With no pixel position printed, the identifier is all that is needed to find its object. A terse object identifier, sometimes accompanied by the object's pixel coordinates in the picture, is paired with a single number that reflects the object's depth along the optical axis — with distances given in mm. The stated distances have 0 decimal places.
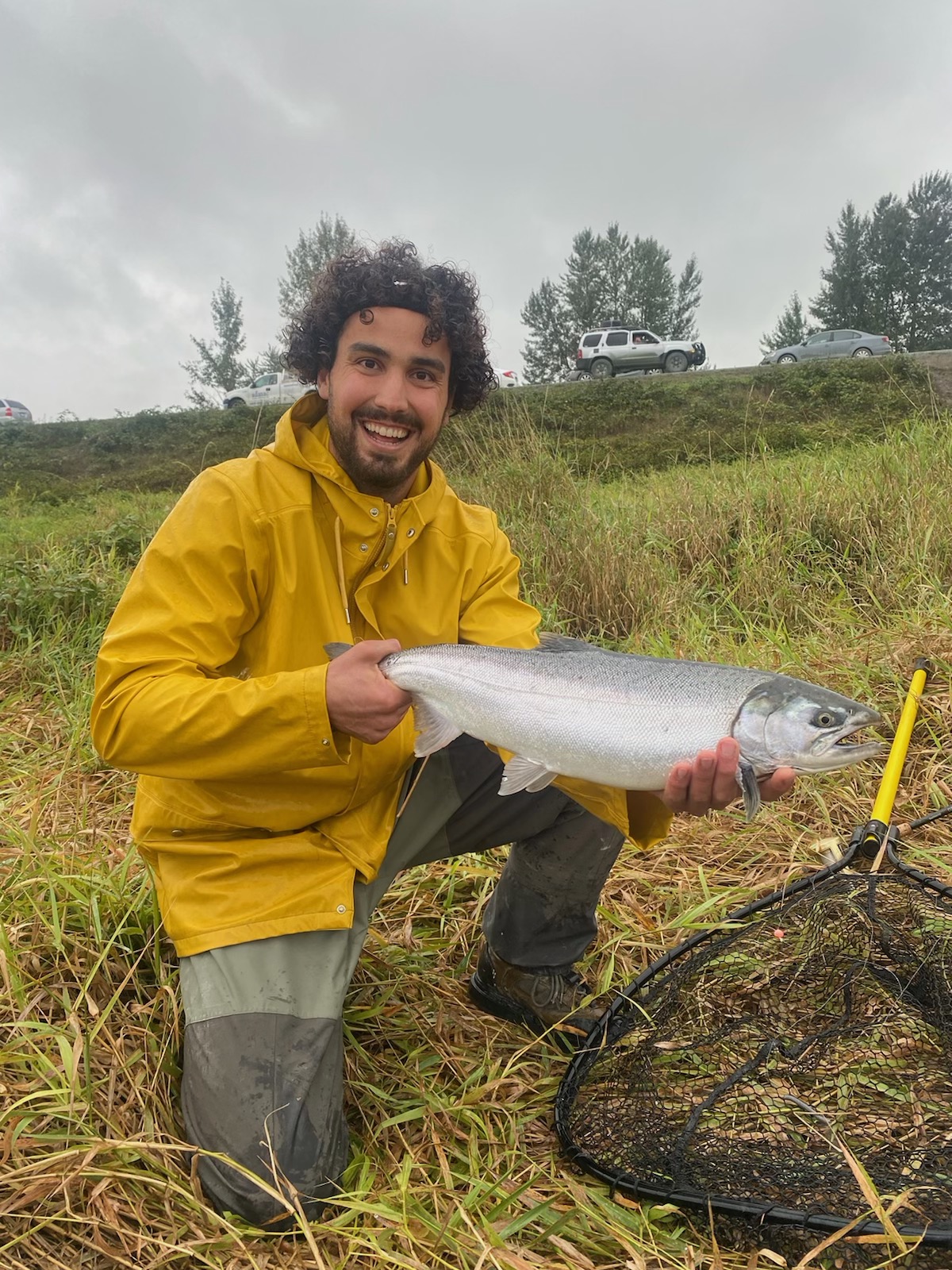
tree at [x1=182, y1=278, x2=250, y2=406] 48209
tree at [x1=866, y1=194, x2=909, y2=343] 54094
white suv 27500
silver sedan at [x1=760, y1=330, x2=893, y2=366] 29016
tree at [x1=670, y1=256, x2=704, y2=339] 66062
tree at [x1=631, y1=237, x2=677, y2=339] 64812
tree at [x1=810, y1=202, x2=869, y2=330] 55438
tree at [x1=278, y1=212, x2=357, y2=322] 46719
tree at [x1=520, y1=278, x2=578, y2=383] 64500
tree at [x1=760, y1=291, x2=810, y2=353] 61156
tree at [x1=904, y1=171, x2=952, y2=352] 52875
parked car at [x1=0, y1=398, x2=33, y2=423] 30797
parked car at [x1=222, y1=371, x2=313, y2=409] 25295
